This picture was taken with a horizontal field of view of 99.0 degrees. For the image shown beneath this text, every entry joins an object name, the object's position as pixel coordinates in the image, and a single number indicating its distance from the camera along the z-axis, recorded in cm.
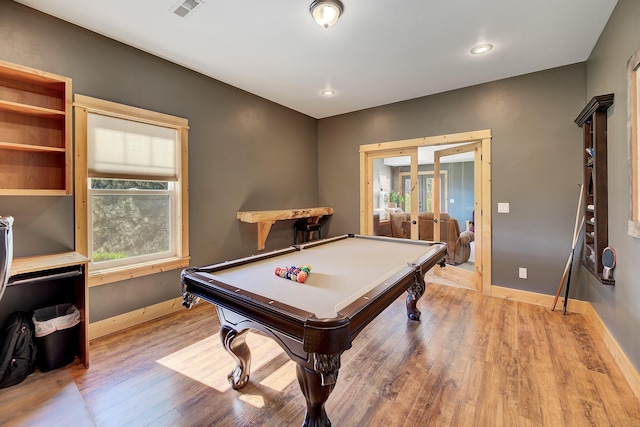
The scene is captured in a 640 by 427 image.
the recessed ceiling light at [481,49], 267
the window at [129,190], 244
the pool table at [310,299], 115
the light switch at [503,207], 346
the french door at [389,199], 436
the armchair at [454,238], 412
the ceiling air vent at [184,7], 208
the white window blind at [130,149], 249
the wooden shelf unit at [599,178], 233
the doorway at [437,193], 363
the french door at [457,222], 385
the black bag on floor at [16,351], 184
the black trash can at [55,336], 200
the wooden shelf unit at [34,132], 202
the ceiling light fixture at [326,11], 202
